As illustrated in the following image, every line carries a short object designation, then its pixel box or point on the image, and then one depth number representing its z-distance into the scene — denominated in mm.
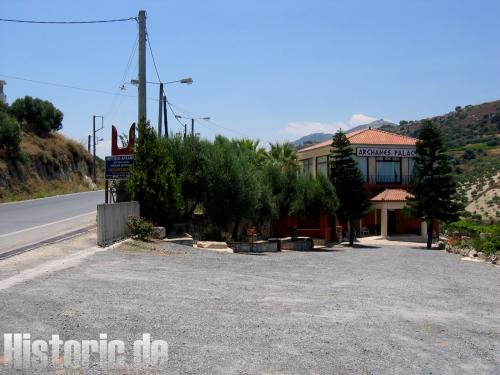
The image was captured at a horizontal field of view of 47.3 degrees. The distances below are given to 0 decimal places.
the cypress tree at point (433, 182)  41188
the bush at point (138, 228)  20578
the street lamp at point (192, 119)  49019
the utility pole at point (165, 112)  43844
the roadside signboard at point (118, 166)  23297
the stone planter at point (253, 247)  25688
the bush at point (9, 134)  49219
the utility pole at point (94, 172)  71012
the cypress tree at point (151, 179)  22812
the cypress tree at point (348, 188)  42188
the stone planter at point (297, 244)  34219
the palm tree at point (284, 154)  45094
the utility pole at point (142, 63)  24219
